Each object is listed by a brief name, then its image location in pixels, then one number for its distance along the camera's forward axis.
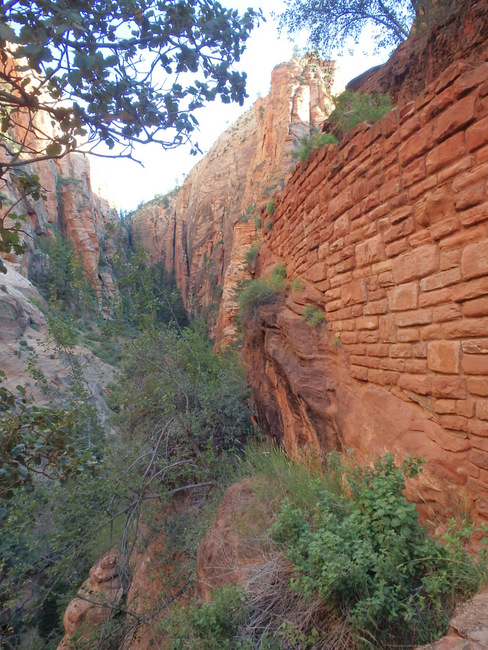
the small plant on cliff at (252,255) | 7.33
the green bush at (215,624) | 2.14
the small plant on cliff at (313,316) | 4.18
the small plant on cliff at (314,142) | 4.27
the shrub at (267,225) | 6.44
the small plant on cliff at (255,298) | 5.51
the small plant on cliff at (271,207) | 6.26
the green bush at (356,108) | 3.64
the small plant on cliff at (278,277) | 5.42
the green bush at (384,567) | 1.76
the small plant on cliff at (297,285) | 4.68
